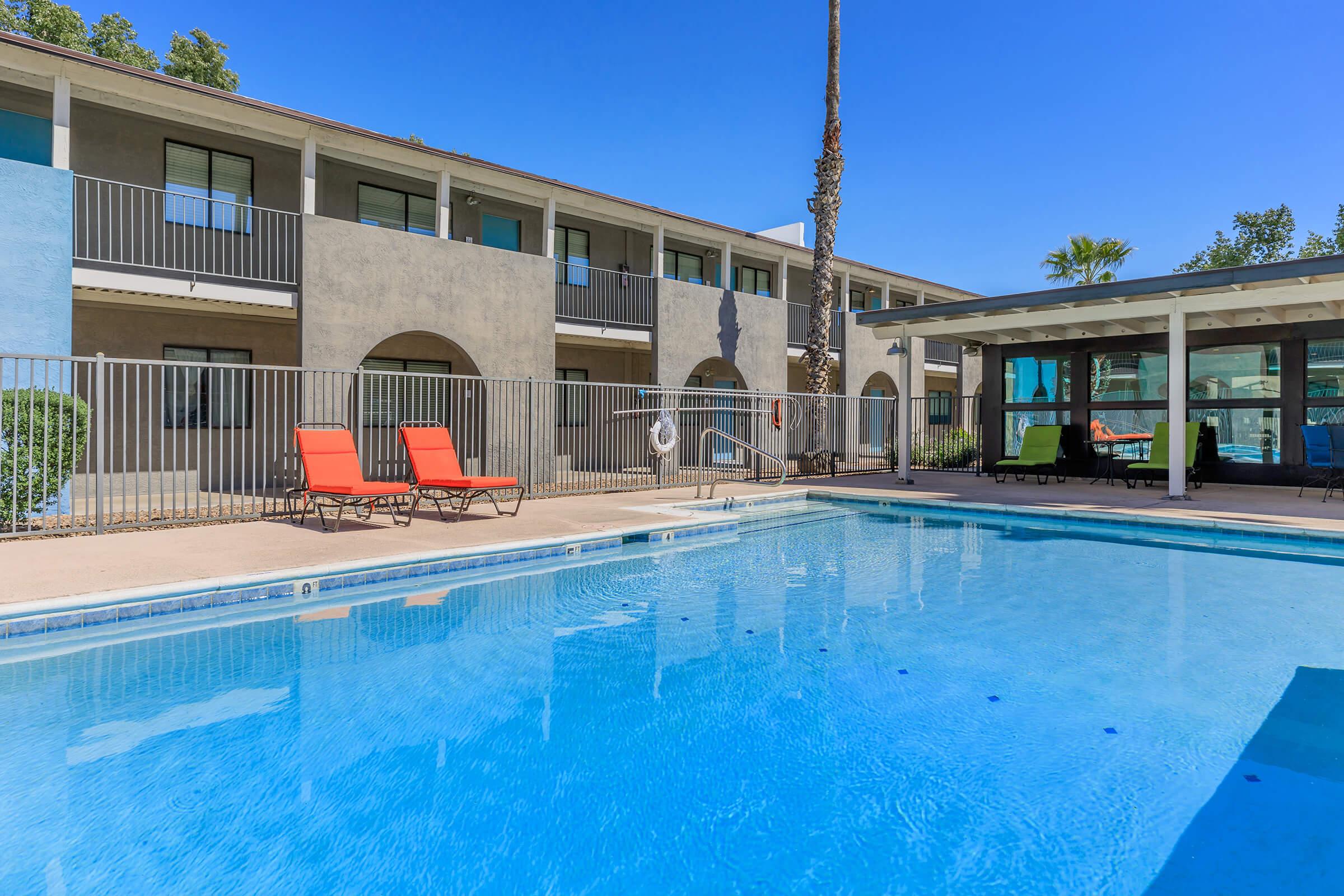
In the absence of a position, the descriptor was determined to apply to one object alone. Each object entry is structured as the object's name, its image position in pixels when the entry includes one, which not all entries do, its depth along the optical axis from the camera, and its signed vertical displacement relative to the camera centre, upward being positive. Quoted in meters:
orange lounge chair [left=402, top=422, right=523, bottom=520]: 9.21 -0.39
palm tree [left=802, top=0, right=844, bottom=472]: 16.62 +4.26
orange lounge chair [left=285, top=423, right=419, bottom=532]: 8.18 -0.43
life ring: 11.44 +0.10
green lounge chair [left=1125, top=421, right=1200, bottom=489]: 12.95 -0.29
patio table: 14.64 -0.16
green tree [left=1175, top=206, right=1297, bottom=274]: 35.59 +10.00
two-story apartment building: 9.78 +3.27
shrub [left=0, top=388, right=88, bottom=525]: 7.40 -0.05
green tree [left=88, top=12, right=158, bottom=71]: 23.81 +12.96
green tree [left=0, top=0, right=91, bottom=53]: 21.50 +12.44
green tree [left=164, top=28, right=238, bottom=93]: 24.86 +12.99
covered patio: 11.03 +1.61
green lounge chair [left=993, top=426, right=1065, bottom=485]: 14.30 -0.23
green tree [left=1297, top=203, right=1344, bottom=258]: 32.97 +9.16
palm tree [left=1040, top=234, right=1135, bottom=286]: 24.42 +6.20
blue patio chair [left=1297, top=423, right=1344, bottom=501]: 11.84 -0.09
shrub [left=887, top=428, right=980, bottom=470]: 18.67 -0.24
